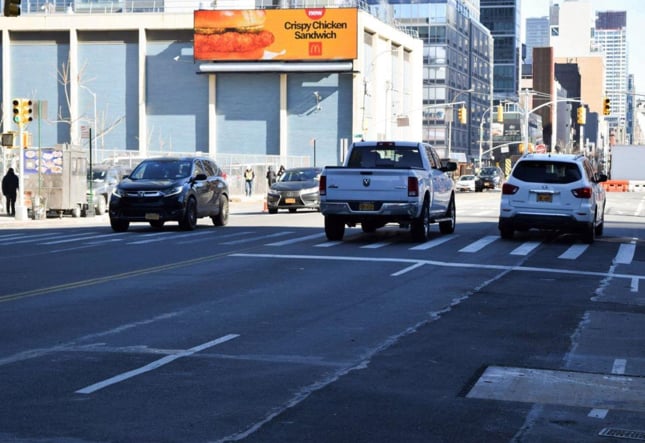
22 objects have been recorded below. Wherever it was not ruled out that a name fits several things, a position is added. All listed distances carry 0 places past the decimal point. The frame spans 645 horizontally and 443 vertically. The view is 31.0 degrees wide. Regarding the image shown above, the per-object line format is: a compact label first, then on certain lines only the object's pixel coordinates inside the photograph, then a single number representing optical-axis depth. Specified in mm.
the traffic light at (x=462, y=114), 73438
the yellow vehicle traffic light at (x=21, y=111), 37875
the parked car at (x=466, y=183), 85750
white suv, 25562
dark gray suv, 28672
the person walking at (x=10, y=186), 41125
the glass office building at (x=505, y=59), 199000
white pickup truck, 24312
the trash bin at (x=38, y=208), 39009
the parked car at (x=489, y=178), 85312
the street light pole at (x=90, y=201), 41291
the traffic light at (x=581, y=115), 72662
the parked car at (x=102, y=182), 43281
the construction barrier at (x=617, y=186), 89438
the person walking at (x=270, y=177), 61469
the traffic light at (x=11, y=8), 25380
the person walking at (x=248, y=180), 65250
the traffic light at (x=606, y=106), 60375
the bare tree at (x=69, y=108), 86688
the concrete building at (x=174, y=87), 85750
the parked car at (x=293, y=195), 42438
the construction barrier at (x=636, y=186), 89250
